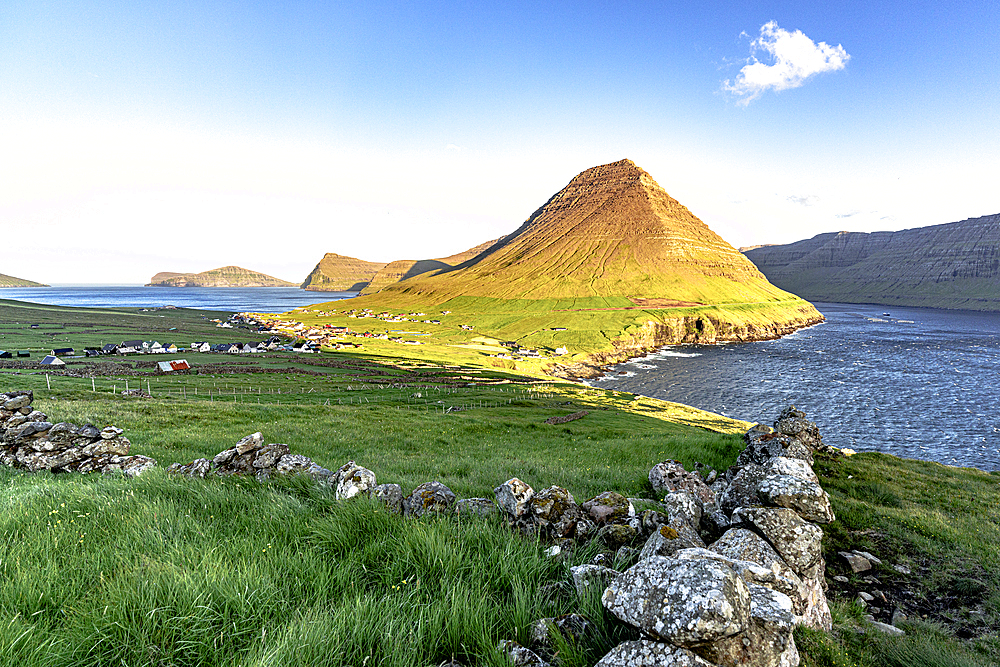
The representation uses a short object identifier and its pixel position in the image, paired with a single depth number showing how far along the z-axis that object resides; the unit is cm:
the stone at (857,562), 963
